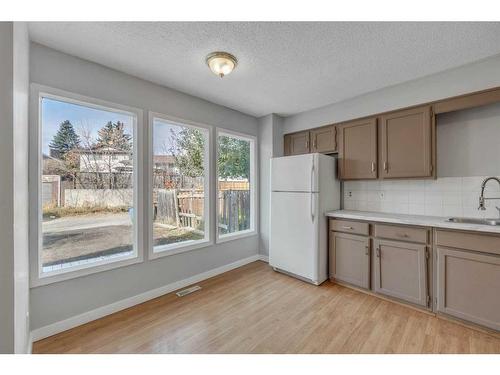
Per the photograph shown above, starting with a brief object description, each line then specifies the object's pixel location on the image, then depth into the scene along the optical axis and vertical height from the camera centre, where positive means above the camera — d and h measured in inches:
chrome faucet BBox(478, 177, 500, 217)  85.8 -3.7
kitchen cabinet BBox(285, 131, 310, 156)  139.6 +28.1
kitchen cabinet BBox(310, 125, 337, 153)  126.7 +27.9
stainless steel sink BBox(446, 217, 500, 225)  84.6 -12.8
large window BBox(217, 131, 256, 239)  133.3 +2.4
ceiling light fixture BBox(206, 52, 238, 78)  78.6 +44.3
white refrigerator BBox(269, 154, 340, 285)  111.8 -12.4
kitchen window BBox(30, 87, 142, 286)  76.5 +0.9
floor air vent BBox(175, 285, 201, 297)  102.7 -47.3
